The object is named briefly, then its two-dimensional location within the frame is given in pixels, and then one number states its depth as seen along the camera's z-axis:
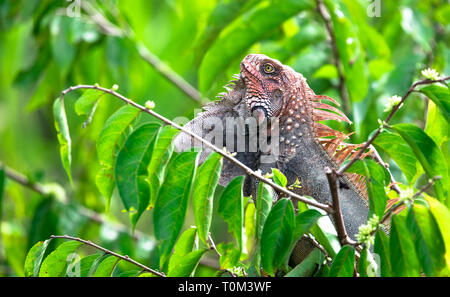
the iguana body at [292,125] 1.57
